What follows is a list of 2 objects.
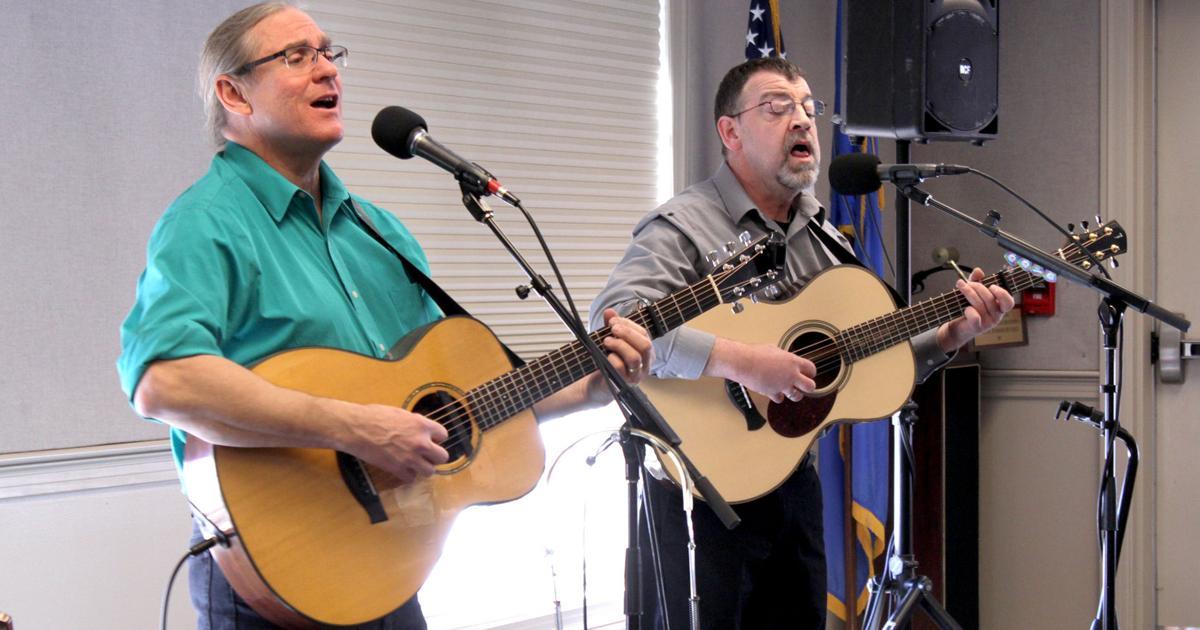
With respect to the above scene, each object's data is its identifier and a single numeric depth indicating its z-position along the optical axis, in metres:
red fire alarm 4.26
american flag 3.82
